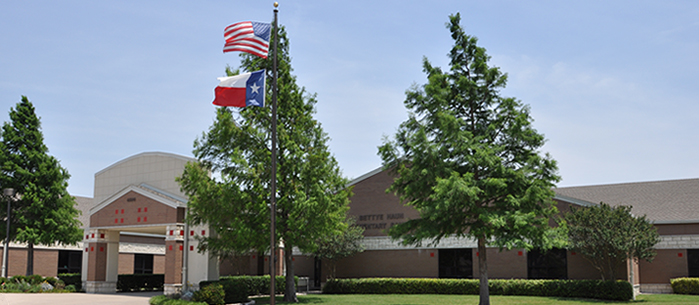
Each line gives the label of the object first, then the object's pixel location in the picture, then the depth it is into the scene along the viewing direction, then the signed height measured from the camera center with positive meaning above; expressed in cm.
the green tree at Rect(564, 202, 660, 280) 2614 -41
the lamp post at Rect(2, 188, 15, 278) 3152 -53
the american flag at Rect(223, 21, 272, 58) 1841 +596
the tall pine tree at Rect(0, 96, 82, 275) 3434 +231
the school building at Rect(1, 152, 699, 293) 2939 -94
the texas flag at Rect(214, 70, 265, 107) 1833 +430
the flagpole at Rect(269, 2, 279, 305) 1652 +108
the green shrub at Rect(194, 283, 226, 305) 2266 -277
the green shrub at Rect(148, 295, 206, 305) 2208 -309
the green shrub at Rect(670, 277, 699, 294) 2983 -301
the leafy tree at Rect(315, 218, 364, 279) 3472 -126
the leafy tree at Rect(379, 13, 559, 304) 2119 +244
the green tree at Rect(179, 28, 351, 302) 2378 +188
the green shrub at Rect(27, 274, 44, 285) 3177 -312
